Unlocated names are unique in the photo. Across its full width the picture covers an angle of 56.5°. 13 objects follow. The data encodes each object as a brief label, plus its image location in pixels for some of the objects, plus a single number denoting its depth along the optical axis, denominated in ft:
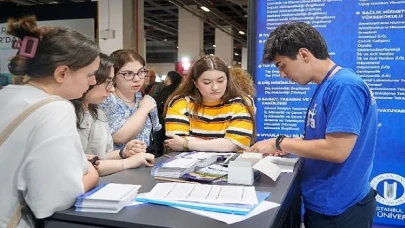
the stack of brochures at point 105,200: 3.52
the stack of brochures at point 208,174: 4.55
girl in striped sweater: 6.79
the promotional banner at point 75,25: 18.48
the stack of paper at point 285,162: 5.28
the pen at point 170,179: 4.57
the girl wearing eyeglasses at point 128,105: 6.64
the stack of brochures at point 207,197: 3.57
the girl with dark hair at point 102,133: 5.30
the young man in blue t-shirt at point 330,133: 4.54
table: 3.26
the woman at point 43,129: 3.39
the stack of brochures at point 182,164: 4.84
